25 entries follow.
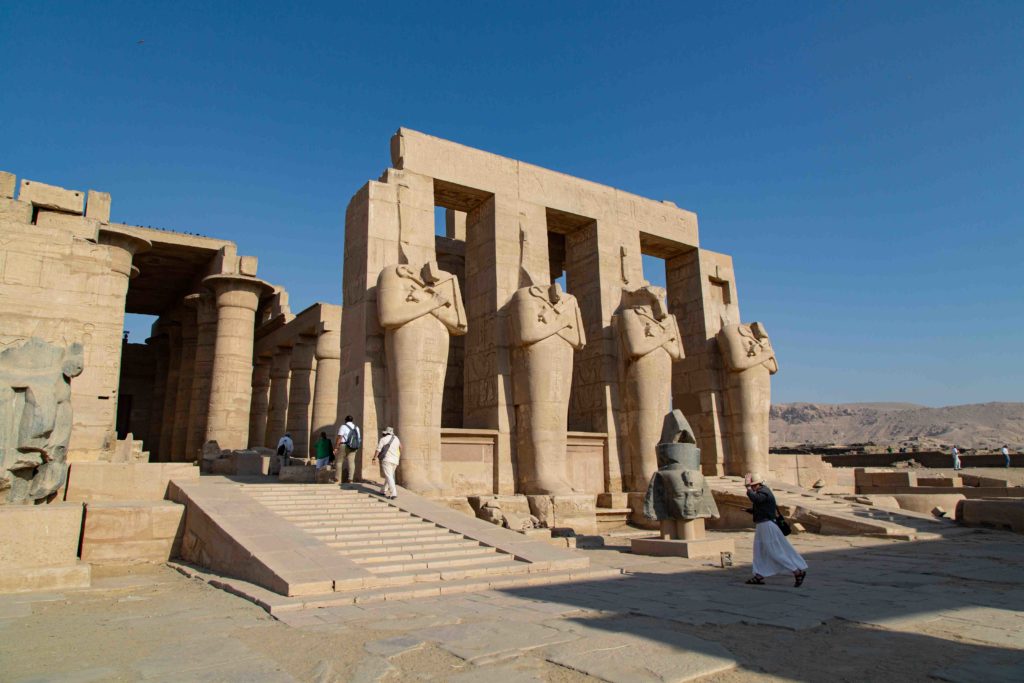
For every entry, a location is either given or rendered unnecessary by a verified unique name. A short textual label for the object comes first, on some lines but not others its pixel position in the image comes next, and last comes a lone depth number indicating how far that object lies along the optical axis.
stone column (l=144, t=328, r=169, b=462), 26.73
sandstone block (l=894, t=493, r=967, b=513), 15.33
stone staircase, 7.14
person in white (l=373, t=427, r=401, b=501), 10.16
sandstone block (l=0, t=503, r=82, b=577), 6.63
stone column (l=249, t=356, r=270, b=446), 24.22
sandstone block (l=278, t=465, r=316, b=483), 11.89
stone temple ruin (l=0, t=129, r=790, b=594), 9.81
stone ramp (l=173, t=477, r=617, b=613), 6.27
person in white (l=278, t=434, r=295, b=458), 15.43
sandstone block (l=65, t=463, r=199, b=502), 9.77
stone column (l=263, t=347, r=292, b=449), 22.19
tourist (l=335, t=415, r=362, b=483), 11.22
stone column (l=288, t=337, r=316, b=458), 20.77
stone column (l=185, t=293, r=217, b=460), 20.62
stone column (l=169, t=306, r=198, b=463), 22.17
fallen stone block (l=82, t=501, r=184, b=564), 8.20
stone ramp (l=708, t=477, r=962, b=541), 11.87
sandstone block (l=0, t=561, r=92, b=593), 6.50
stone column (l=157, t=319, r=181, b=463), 24.34
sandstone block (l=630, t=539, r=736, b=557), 9.08
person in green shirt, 11.78
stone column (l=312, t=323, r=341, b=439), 18.33
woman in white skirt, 6.85
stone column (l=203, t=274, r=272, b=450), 18.45
